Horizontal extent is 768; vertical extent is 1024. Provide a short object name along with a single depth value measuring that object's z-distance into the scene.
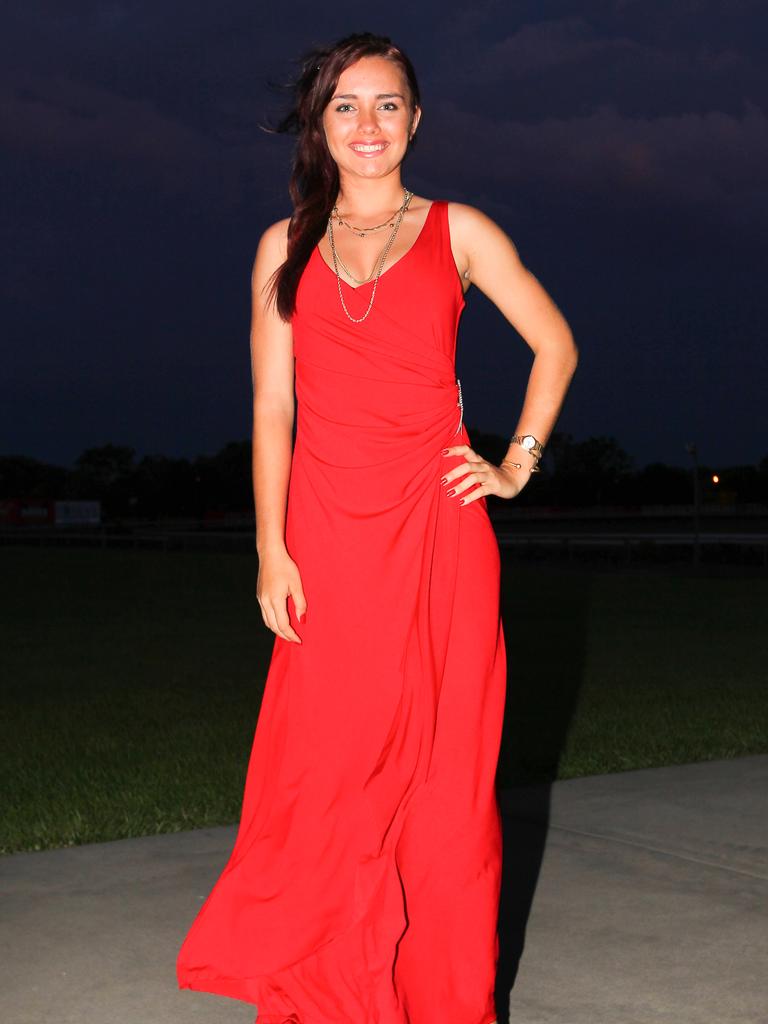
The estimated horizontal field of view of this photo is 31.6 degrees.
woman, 2.91
